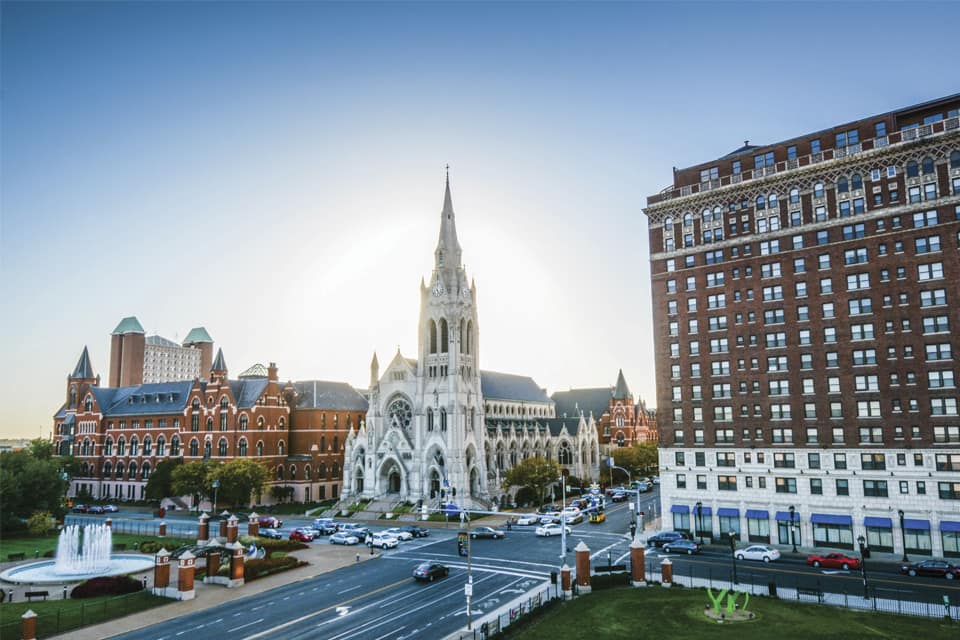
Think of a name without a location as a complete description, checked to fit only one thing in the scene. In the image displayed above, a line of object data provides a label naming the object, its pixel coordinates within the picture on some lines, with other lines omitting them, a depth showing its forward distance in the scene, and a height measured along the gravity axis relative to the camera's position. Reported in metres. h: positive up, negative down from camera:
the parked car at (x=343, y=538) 67.62 -13.01
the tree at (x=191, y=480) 94.12 -9.50
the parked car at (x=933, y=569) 45.75 -11.71
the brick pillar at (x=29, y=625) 33.56 -10.56
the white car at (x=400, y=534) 67.62 -12.87
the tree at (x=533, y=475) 93.44 -9.59
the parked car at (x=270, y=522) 79.05 -13.23
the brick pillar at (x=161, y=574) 44.94 -10.81
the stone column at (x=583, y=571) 42.72 -10.55
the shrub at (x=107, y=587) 43.78 -11.53
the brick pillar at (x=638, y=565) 43.81 -10.48
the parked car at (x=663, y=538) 60.31 -12.05
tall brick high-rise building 55.62 +5.87
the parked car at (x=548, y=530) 69.12 -12.81
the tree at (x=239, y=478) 91.88 -9.19
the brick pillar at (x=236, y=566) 48.03 -11.10
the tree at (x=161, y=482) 101.81 -10.53
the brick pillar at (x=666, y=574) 43.59 -11.06
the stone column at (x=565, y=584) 41.50 -11.04
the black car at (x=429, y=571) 47.72 -11.72
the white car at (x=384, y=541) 63.84 -12.60
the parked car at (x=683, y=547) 56.94 -12.20
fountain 49.88 -12.01
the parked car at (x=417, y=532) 70.72 -13.13
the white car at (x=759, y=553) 53.00 -11.95
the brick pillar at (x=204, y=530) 64.00 -11.30
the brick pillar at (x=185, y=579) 43.84 -10.89
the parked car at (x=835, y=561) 49.22 -11.84
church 97.00 -2.13
